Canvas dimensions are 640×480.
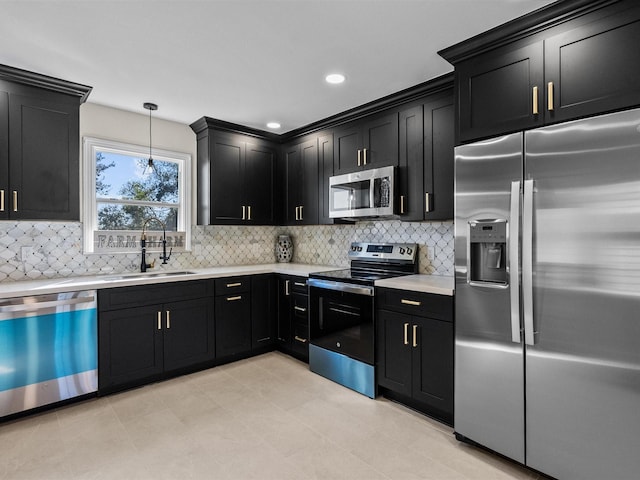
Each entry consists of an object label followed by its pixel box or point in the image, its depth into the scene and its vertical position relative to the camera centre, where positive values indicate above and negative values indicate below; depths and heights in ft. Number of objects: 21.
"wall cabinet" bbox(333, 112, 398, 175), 10.52 +2.97
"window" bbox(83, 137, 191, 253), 11.19 +1.45
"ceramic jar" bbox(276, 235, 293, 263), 15.56 -0.47
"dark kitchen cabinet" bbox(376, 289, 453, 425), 8.05 -2.75
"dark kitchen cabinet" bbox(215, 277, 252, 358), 11.71 -2.63
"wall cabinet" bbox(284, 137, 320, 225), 13.20 +2.14
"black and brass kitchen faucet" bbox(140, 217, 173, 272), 11.75 -0.27
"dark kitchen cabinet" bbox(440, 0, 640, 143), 5.61 +3.02
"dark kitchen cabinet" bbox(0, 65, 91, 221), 8.81 +2.44
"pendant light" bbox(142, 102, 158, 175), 11.01 +4.15
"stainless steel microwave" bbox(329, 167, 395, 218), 10.33 +1.38
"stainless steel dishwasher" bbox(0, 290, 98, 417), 8.20 -2.68
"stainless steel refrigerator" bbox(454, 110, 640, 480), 5.44 -1.05
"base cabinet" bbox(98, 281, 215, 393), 9.59 -2.71
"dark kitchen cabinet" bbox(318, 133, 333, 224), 12.56 +2.39
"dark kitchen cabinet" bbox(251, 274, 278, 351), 12.60 -2.61
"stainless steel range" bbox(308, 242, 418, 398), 9.71 -2.24
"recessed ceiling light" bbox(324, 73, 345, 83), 9.04 +4.14
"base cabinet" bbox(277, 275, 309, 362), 12.05 -2.76
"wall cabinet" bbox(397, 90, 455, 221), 9.20 +2.10
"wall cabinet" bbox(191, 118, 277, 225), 12.83 +2.30
